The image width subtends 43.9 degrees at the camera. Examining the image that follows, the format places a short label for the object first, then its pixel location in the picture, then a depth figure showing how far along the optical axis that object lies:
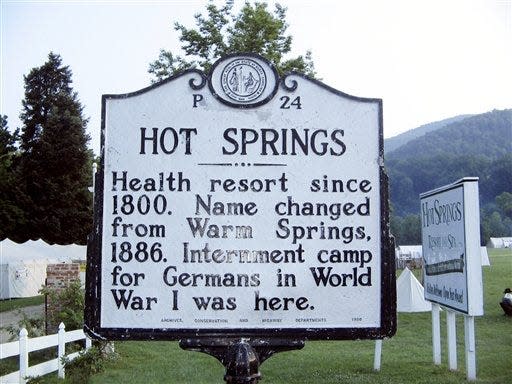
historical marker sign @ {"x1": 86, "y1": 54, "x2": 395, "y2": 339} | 3.57
